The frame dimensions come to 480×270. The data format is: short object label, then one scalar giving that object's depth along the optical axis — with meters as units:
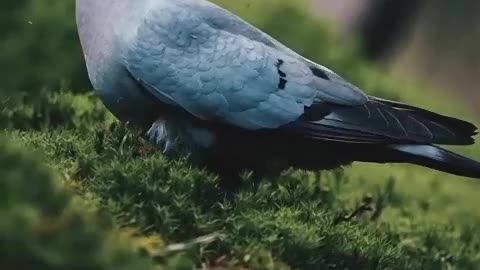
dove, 7.54
